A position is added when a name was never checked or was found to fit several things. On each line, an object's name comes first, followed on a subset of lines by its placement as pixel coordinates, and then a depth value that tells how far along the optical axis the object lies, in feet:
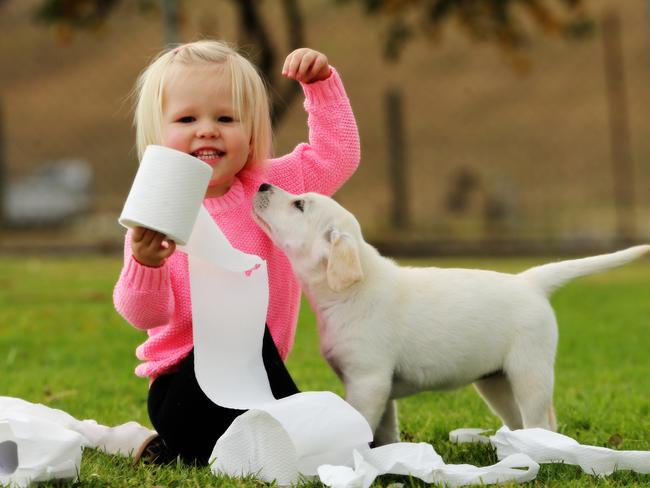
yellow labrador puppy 20.01
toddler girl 20.58
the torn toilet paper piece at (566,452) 18.30
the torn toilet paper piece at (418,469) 17.15
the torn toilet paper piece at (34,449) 17.02
